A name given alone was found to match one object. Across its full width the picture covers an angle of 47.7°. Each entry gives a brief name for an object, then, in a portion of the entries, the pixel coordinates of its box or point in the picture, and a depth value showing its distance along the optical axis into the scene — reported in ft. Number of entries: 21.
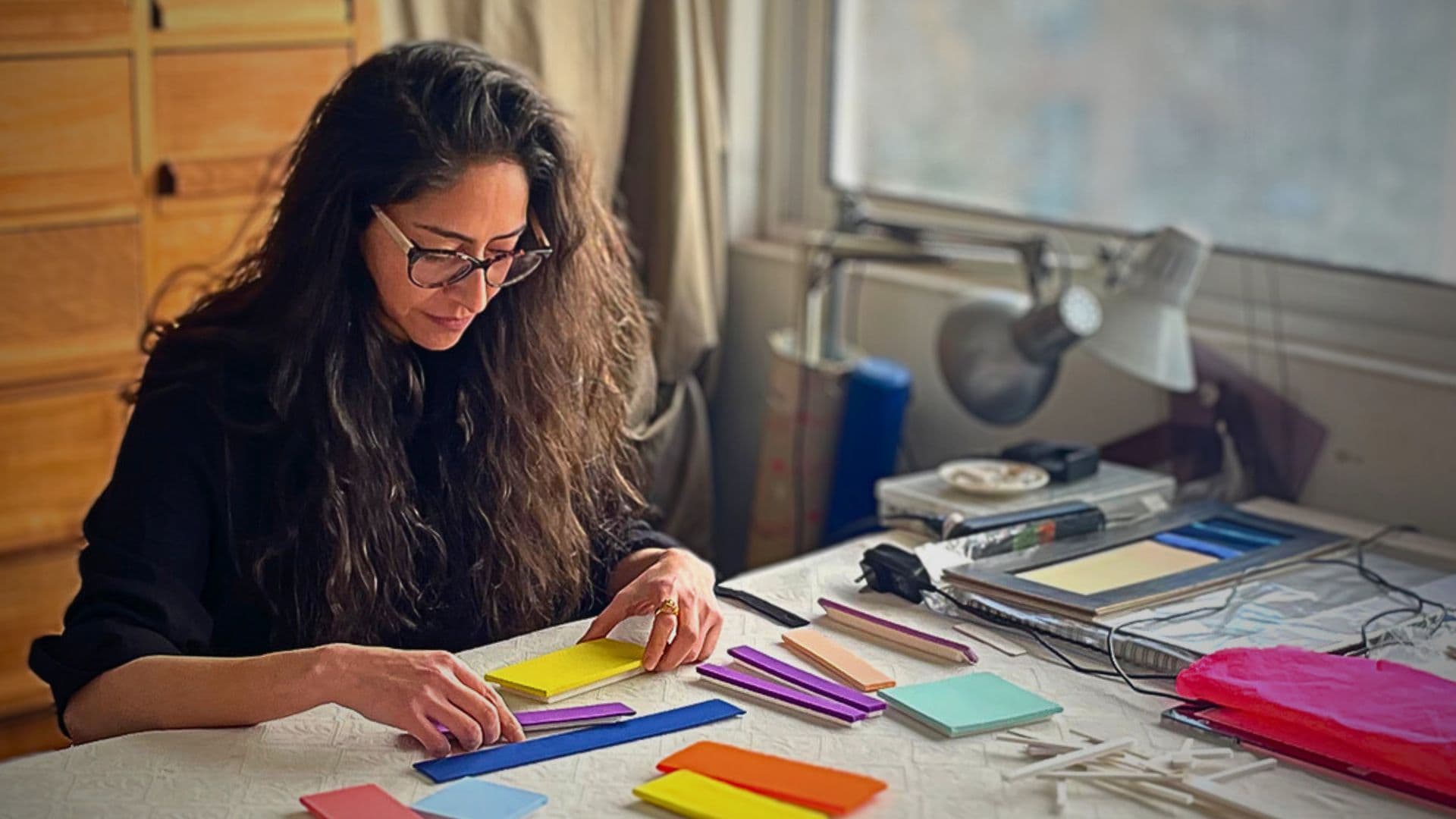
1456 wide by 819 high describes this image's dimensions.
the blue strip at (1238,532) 6.34
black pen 5.64
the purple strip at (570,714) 4.71
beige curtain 8.86
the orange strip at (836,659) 5.06
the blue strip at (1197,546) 6.20
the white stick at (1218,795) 4.27
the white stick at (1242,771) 4.48
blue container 8.19
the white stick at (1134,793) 4.34
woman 5.00
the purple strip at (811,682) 4.91
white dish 6.69
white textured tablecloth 4.26
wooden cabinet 7.10
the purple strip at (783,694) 4.83
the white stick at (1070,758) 4.47
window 7.39
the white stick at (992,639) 5.40
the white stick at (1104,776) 4.45
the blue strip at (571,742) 4.43
